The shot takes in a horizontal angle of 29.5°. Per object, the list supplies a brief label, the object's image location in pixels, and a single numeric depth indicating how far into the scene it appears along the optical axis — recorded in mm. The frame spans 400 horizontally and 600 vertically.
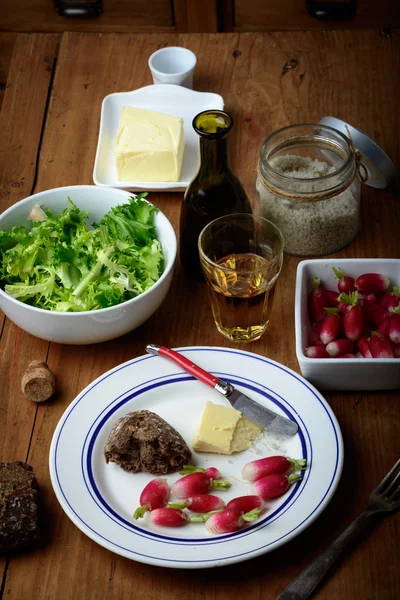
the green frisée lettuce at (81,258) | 1290
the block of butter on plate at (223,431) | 1144
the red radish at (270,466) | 1093
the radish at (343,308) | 1297
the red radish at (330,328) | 1253
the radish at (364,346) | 1232
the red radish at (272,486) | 1068
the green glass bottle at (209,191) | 1303
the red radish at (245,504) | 1050
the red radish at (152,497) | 1060
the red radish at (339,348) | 1237
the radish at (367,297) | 1310
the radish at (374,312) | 1280
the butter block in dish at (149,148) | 1597
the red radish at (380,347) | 1194
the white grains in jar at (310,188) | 1402
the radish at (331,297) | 1326
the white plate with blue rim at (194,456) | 1015
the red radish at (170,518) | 1046
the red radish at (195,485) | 1080
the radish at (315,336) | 1278
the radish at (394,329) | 1215
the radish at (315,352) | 1224
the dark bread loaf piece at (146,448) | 1110
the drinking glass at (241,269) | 1271
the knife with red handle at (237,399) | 1159
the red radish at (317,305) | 1321
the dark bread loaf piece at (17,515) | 1023
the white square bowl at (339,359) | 1176
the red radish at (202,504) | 1063
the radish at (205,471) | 1108
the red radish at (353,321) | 1252
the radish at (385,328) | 1237
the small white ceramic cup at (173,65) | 1831
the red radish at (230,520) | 1029
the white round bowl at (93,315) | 1232
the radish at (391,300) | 1290
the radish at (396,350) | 1212
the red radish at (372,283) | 1317
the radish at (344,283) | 1330
